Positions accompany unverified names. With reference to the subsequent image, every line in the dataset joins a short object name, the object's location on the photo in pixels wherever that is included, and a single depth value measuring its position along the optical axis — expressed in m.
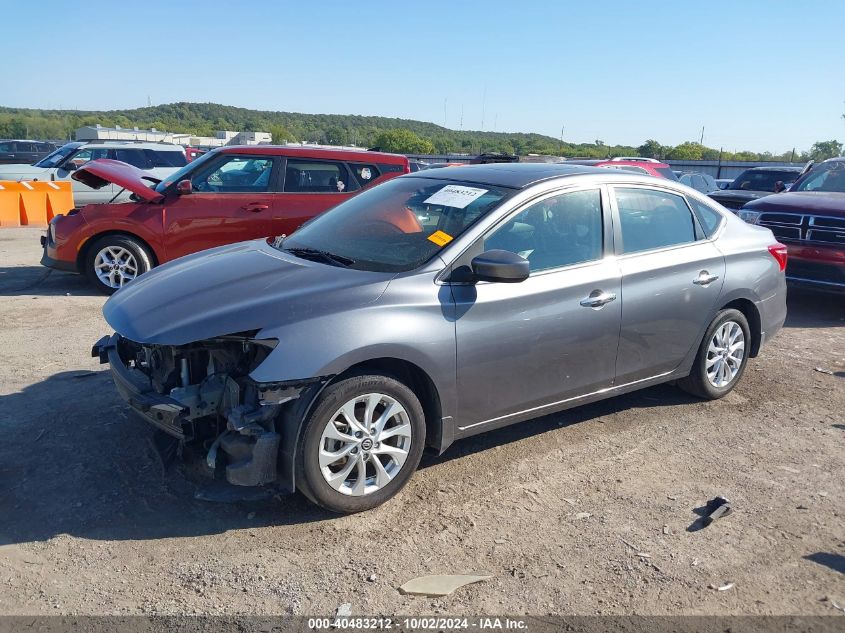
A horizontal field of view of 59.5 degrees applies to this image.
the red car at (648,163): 14.07
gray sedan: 3.71
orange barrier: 15.09
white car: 17.72
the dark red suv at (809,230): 8.54
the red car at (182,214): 8.64
